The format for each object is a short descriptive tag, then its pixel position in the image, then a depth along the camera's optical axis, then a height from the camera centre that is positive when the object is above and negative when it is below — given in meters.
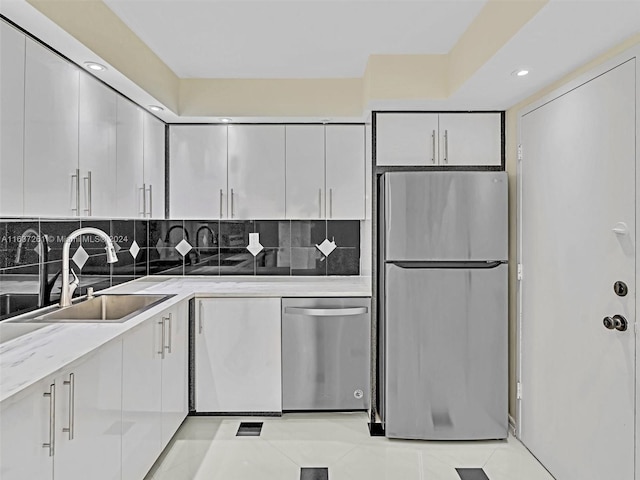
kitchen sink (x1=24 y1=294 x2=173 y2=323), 3.05 -0.39
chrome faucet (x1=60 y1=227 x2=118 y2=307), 2.75 -0.09
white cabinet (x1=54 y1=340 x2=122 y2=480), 1.84 -0.67
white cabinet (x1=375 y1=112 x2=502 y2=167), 3.57 +0.72
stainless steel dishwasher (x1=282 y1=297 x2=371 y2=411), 3.68 -0.78
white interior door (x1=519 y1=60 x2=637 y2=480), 2.22 -0.18
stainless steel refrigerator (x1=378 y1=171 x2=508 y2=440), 3.25 -0.38
